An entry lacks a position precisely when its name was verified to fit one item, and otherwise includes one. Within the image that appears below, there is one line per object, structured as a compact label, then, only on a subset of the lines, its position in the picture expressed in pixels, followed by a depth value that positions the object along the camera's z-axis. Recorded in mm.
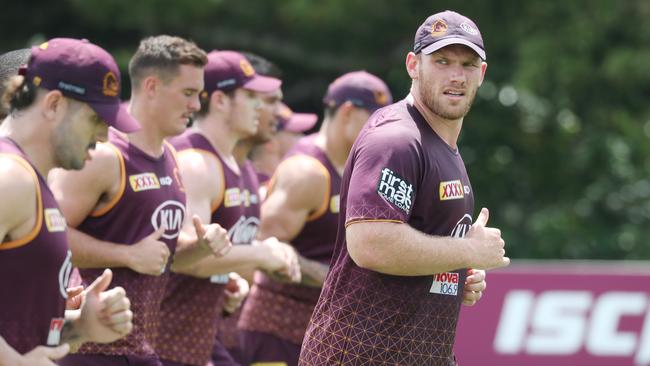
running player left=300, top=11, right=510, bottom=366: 10930
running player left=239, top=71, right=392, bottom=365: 17578
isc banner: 25125
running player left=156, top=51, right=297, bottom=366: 15453
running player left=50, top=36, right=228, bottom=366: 13227
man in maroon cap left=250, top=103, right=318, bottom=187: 24109
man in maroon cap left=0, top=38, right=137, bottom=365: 10187
